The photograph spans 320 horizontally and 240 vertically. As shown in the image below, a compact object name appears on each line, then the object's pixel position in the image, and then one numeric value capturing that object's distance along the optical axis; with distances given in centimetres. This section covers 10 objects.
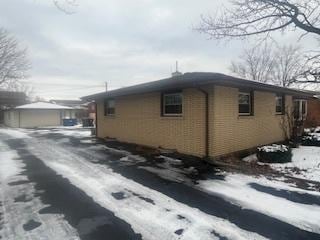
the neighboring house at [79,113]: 3750
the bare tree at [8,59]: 2352
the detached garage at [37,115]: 3247
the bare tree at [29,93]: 5894
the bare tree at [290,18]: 799
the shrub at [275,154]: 870
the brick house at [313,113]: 1920
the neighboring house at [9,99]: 4514
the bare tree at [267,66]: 3319
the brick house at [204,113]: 898
